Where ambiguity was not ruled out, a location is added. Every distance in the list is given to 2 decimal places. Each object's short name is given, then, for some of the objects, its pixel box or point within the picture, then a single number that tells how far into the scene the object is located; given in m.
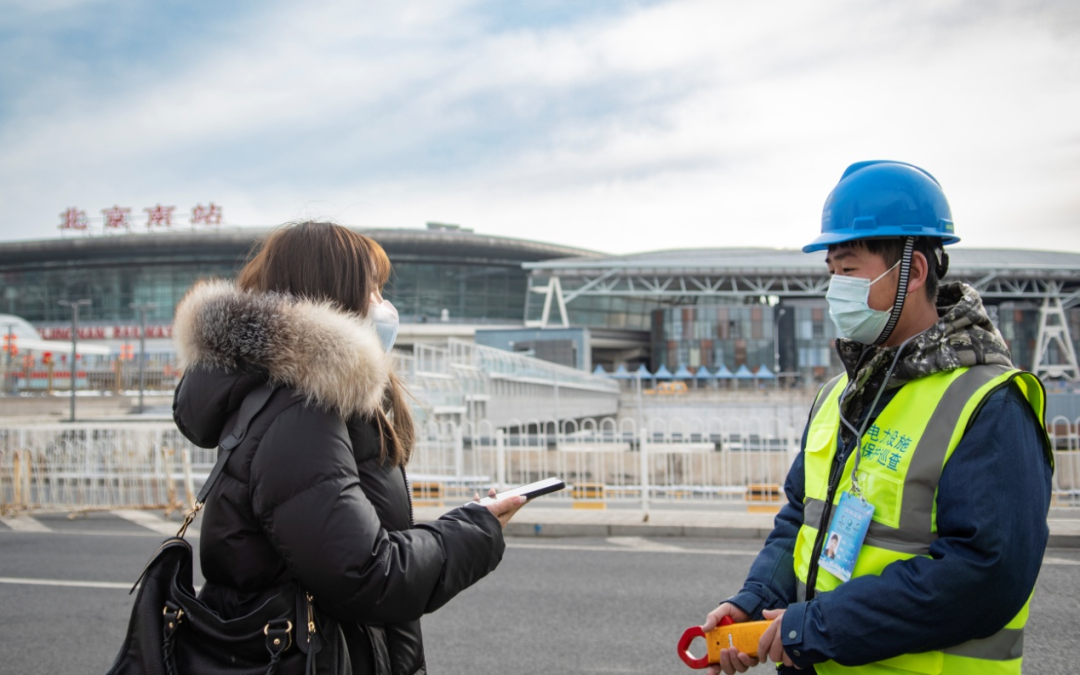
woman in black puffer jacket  1.73
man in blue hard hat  1.71
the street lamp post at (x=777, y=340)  56.81
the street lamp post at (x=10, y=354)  40.03
